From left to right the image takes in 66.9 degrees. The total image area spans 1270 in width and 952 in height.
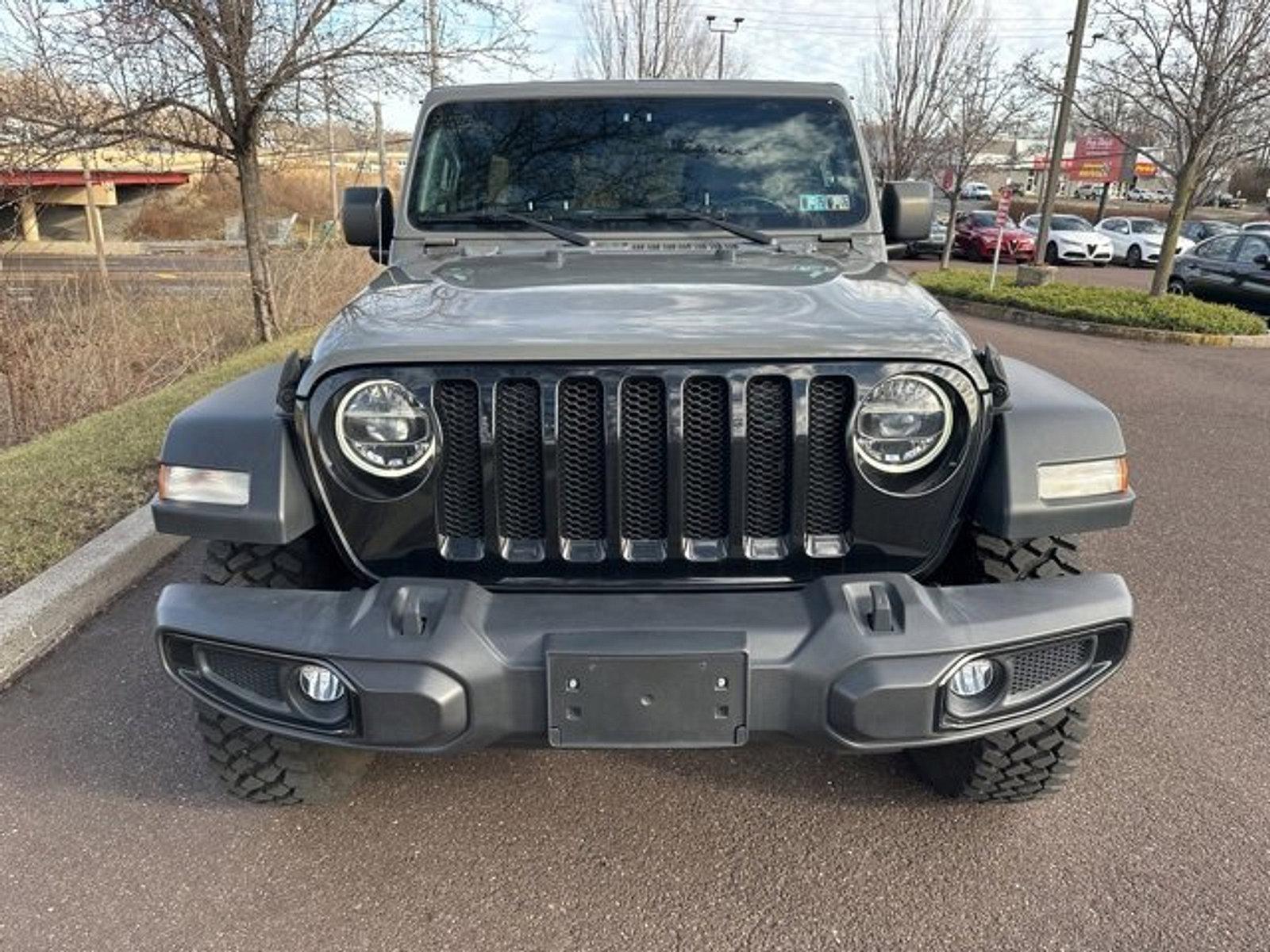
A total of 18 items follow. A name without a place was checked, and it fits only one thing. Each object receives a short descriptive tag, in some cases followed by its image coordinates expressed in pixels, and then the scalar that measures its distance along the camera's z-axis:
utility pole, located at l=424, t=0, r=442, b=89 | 8.93
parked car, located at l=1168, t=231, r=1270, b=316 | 13.27
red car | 26.56
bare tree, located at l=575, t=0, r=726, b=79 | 20.55
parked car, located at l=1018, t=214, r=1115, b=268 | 25.88
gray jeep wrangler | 2.01
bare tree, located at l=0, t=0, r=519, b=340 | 7.86
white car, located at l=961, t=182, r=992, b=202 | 50.41
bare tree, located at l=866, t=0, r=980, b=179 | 18.70
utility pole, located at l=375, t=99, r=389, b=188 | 9.64
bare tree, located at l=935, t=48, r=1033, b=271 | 19.03
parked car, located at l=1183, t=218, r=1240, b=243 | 25.07
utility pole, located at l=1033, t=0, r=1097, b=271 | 14.77
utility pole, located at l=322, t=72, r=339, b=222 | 8.80
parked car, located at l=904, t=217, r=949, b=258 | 25.98
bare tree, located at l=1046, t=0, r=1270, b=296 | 11.18
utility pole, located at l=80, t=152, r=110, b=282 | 11.50
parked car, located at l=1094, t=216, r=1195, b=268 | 25.92
